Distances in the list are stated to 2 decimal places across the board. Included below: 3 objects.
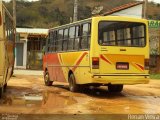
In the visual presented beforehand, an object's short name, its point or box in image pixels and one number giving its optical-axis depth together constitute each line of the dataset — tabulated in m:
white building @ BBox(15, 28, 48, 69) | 28.43
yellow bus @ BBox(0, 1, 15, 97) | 9.33
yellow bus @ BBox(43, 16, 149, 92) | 11.28
